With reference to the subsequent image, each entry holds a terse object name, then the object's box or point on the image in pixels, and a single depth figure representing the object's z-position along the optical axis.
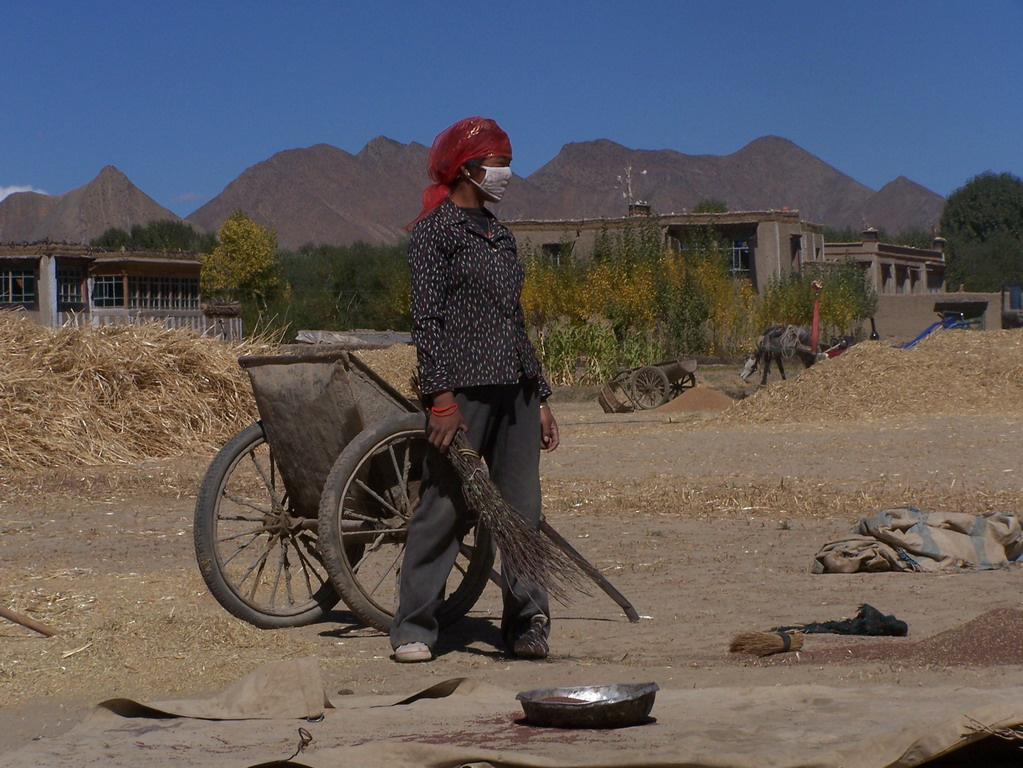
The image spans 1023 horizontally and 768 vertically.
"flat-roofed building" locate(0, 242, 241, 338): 50.72
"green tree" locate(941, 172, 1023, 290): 90.69
